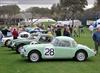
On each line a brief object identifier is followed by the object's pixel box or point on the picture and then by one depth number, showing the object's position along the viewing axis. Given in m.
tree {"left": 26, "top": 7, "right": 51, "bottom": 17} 139.50
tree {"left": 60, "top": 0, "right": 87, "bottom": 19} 111.56
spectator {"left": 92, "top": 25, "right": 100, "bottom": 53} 21.94
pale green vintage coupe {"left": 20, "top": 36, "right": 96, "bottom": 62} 18.48
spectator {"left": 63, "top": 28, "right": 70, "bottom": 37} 29.78
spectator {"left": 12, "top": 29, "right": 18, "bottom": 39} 29.34
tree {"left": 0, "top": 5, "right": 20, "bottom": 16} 129.00
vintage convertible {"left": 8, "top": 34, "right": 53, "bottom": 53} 21.80
